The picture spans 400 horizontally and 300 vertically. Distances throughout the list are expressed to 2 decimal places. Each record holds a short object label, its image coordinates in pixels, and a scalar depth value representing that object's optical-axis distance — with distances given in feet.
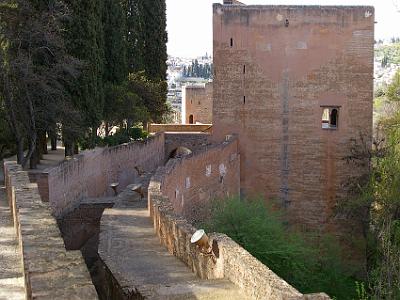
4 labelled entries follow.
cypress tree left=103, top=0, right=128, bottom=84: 79.20
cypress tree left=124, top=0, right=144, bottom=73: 93.30
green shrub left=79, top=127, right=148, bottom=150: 70.24
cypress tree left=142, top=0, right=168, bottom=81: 99.09
